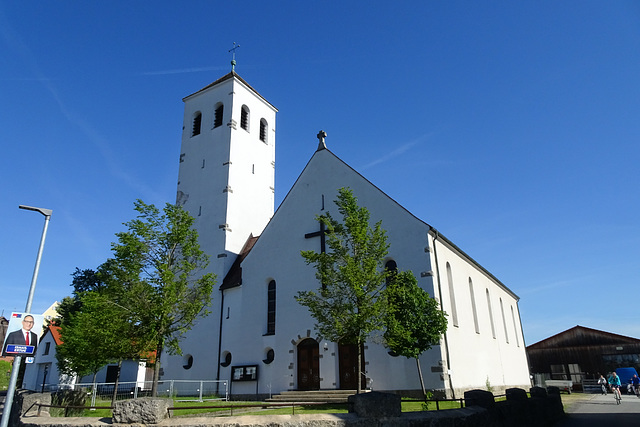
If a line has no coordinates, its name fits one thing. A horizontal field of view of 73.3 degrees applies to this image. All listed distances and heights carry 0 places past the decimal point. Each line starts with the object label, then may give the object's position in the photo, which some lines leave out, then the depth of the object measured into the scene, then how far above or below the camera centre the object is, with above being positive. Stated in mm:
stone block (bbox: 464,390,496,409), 10383 -686
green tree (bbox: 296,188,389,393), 16312 +3373
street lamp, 10692 +2146
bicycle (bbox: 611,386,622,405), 21750 -1355
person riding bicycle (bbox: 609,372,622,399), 22036 -840
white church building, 20516 +5092
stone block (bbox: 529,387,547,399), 14438 -781
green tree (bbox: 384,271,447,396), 16797 +1905
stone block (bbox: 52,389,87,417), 13805 -621
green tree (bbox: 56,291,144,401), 16969 +1693
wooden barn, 43281 +1238
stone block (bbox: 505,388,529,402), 12133 -711
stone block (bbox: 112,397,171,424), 8398 -636
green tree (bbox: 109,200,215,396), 17141 +3777
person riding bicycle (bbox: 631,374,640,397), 29391 -1257
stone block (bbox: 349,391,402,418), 8138 -615
